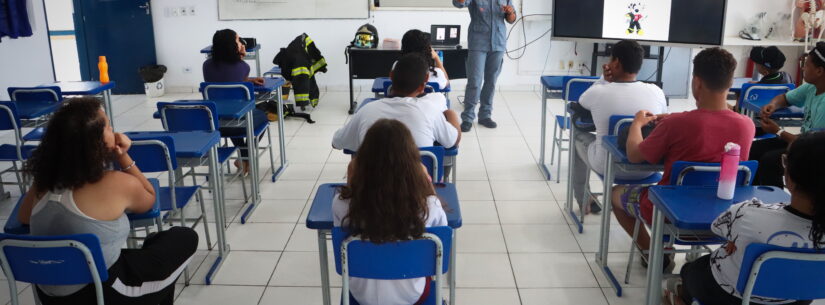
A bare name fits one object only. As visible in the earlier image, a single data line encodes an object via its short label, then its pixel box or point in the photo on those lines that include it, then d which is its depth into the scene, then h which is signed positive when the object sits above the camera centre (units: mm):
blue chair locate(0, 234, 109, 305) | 1808 -721
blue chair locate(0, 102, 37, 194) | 3715 -776
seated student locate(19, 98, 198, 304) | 1938 -592
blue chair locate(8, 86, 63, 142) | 3932 -623
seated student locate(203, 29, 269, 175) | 4457 -400
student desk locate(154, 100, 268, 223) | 3600 -667
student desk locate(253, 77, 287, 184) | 4401 -612
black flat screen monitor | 6090 -175
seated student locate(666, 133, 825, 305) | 1643 -602
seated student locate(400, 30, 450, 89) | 4367 -290
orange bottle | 6314 -600
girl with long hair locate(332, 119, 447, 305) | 1752 -503
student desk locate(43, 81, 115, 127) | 4583 -589
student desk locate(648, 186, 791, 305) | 1997 -659
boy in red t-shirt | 2457 -476
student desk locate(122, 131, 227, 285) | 2836 -646
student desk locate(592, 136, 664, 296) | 2775 -784
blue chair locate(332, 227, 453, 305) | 1780 -698
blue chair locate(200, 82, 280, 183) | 4027 -545
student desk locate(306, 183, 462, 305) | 2029 -669
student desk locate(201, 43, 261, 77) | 6434 -471
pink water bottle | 2131 -573
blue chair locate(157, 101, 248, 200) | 3471 -602
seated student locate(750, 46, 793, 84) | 4176 -405
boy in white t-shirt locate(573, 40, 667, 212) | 3254 -475
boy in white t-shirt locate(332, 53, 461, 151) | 2754 -465
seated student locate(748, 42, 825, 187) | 3186 -592
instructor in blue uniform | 5734 -429
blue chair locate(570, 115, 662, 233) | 3020 -877
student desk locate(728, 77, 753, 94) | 4219 -559
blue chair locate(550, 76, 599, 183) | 4195 -556
